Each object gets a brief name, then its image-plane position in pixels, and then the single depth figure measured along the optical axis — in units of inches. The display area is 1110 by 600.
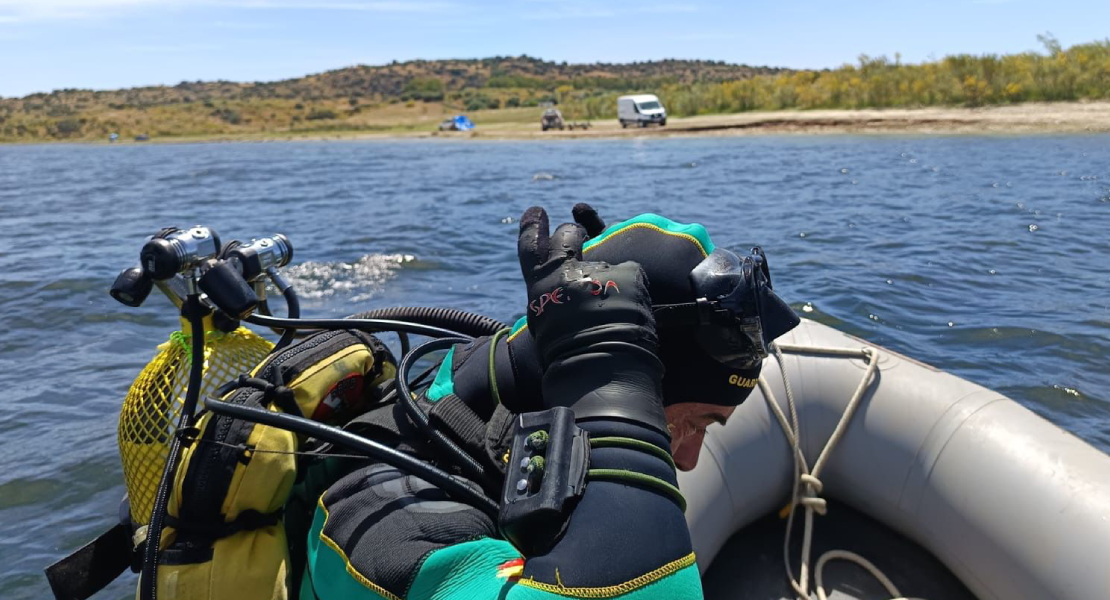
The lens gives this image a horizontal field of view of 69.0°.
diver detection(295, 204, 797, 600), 42.4
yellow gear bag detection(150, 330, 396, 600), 62.7
